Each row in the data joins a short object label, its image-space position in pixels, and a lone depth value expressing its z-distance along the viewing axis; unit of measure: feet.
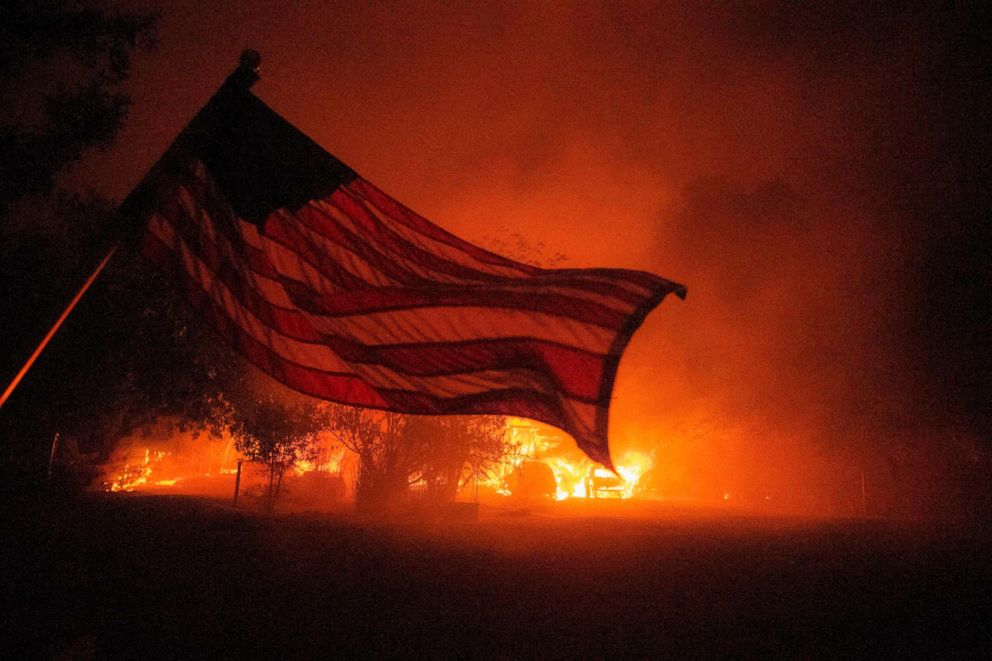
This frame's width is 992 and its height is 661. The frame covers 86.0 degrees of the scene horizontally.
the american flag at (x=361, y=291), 9.76
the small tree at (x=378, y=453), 71.00
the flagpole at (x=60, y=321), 6.91
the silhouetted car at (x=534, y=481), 95.91
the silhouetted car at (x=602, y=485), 112.88
